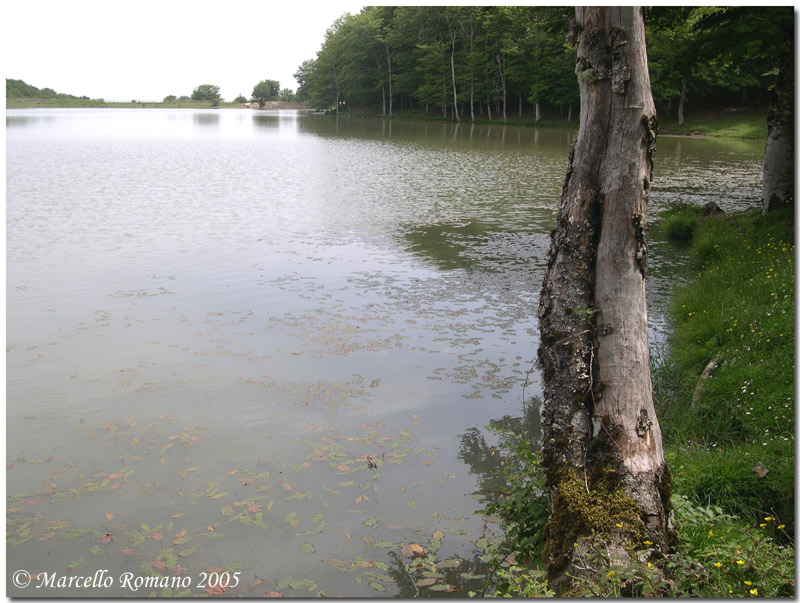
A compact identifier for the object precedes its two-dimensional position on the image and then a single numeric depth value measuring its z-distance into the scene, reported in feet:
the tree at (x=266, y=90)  510.17
